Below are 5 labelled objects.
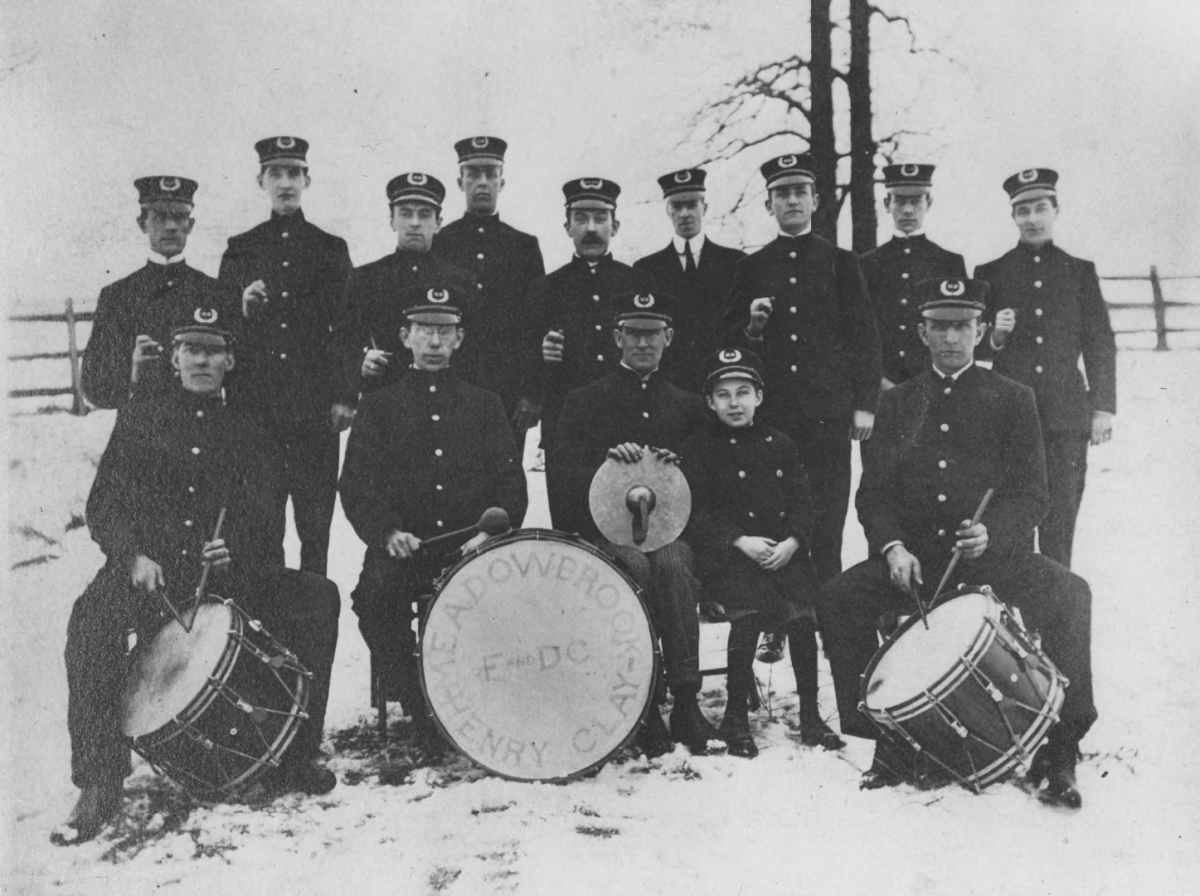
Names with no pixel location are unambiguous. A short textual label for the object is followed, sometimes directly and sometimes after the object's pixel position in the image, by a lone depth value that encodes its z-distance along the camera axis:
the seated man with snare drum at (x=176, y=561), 3.38
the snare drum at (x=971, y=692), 3.01
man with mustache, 3.80
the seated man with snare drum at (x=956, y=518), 3.37
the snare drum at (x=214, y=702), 3.11
